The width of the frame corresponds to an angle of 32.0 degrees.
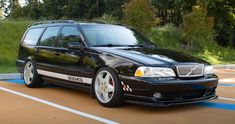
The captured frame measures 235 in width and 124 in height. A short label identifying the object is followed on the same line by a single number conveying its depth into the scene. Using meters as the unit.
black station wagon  6.59
